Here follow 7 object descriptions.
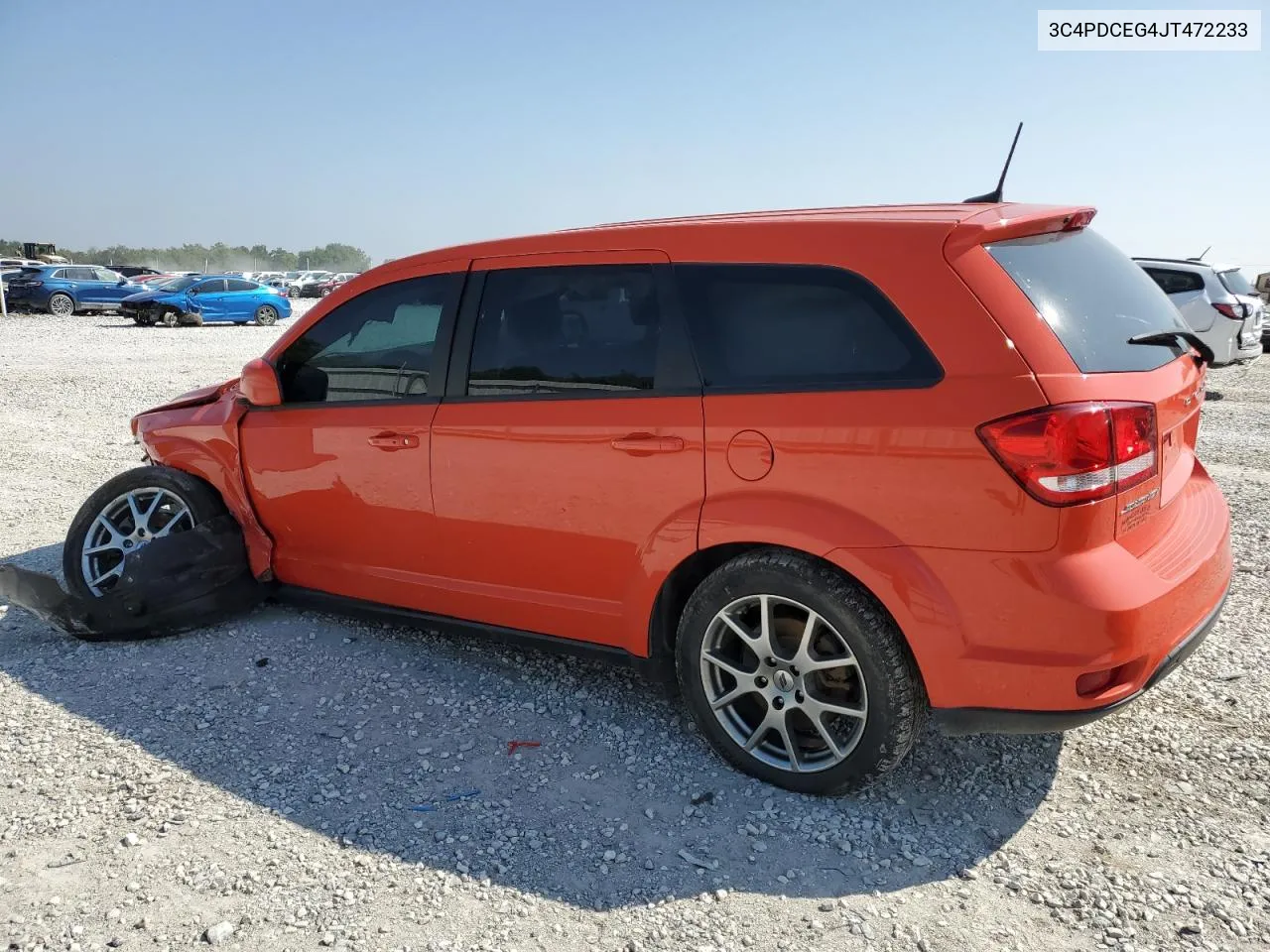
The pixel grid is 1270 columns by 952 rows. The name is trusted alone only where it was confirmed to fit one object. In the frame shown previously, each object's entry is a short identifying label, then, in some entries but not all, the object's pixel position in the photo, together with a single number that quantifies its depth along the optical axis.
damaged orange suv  2.59
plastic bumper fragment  4.23
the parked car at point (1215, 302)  14.16
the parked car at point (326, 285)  46.47
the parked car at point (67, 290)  27.69
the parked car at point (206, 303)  26.11
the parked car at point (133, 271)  41.56
